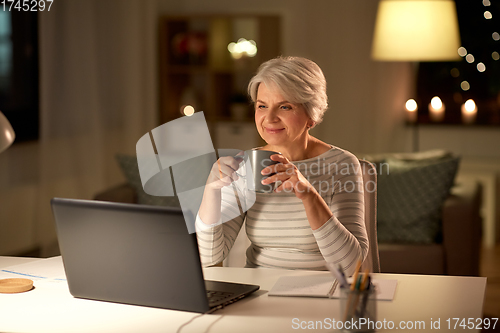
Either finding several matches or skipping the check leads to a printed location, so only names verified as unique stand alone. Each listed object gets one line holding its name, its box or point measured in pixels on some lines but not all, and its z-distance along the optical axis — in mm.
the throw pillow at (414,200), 3609
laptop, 1995
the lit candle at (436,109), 5508
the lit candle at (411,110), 5408
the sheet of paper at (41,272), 2262
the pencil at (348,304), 1939
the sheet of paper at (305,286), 2131
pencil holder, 1939
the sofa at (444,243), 3489
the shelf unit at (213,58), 5545
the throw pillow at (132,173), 3778
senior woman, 2384
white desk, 1994
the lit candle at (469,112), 5432
